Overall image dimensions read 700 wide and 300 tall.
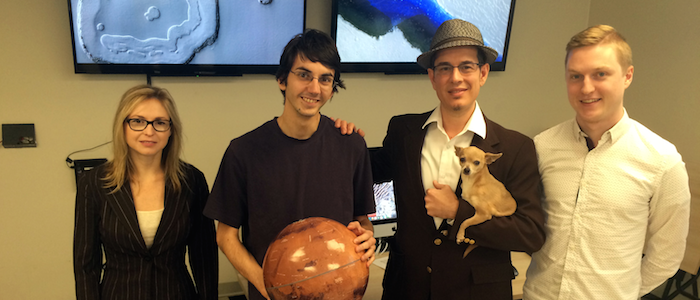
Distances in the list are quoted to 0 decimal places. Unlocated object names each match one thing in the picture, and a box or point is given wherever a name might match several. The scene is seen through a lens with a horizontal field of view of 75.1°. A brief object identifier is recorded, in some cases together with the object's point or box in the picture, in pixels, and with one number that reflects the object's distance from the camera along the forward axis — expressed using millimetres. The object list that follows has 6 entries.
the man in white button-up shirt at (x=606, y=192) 1635
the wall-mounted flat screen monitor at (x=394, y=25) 3137
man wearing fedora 1630
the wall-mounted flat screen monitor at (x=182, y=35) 2578
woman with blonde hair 1784
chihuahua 1597
